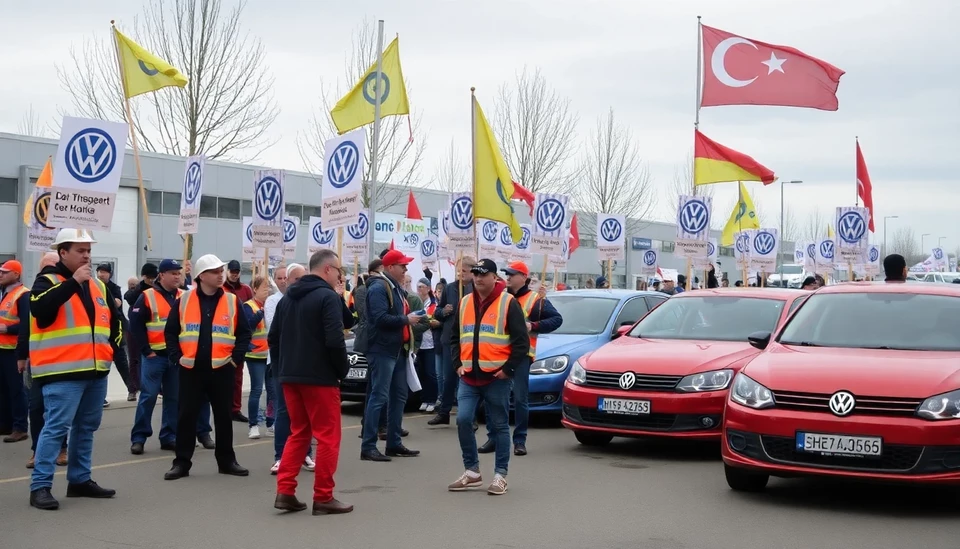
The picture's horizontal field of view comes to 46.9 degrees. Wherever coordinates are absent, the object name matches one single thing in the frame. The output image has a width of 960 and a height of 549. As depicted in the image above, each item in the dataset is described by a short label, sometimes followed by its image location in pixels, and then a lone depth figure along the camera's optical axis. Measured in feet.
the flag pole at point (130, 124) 49.29
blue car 41.19
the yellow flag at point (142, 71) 52.37
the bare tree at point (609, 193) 165.68
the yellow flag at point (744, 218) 110.33
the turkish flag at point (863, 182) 91.61
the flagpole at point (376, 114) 56.03
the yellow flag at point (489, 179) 45.55
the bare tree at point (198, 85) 98.02
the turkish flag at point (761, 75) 63.31
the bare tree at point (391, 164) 110.73
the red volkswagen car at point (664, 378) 32.91
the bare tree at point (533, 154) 143.02
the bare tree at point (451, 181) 161.45
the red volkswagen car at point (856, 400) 23.81
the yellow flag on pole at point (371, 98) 57.67
